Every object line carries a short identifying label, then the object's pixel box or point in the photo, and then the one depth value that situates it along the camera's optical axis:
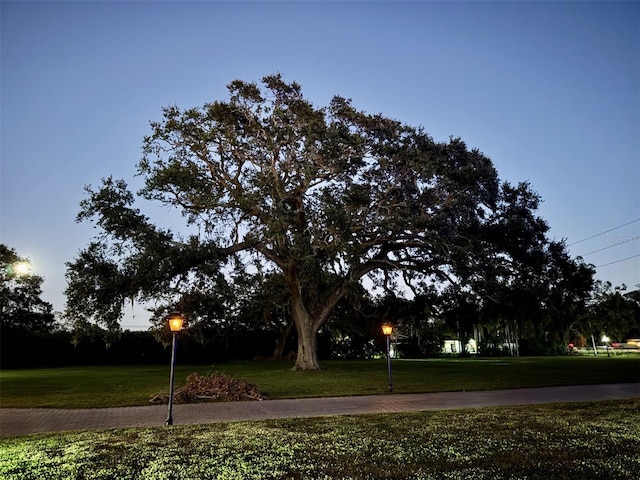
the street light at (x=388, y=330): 13.81
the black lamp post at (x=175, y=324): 9.45
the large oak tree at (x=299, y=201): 18.02
